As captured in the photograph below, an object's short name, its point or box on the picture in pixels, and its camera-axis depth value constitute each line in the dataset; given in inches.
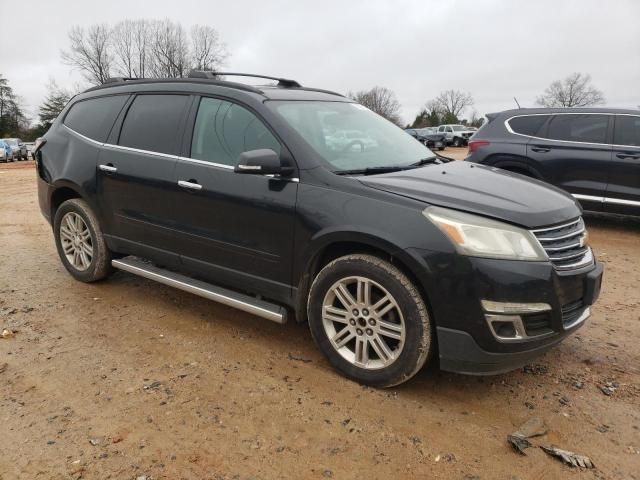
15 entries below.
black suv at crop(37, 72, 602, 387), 109.7
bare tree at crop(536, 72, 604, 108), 2982.3
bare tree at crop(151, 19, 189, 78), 2246.6
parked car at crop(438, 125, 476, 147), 1587.1
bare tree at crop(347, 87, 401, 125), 3304.6
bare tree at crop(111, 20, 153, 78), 2300.7
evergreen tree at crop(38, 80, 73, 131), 2451.6
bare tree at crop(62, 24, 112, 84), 2267.5
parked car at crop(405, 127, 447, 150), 1453.0
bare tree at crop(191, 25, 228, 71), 2309.7
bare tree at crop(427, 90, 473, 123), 3604.3
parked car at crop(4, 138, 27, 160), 1396.4
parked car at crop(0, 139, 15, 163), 1277.1
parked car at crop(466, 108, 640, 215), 278.7
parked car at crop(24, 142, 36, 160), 1536.5
